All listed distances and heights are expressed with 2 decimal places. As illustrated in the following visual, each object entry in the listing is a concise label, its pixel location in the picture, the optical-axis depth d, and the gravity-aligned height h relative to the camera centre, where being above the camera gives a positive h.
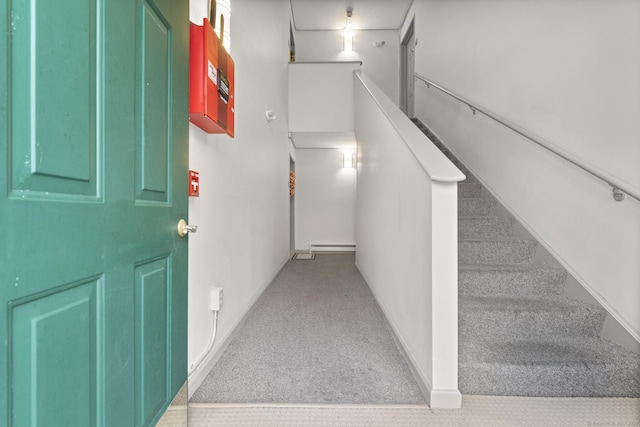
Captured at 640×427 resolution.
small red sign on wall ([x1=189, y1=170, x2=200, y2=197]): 1.35 +0.14
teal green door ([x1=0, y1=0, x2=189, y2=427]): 0.51 +0.00
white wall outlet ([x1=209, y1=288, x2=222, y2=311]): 1.62 -0.47
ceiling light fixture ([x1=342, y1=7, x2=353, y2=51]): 5.96 +3.51
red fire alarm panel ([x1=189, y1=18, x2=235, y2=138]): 1.24 +0.59
